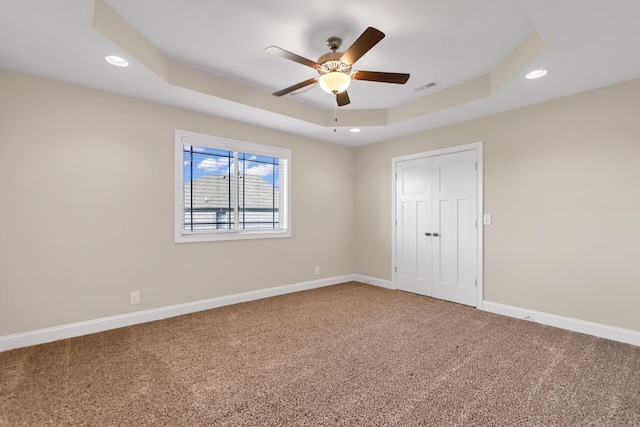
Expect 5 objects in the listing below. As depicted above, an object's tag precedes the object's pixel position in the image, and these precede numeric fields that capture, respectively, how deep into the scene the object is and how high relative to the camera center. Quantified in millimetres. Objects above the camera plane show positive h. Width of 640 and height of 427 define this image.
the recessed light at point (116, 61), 2566 +1284
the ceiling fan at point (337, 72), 2475 +1198
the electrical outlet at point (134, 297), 3398 -917
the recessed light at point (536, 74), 2787 +1278
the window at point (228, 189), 3863 +334
